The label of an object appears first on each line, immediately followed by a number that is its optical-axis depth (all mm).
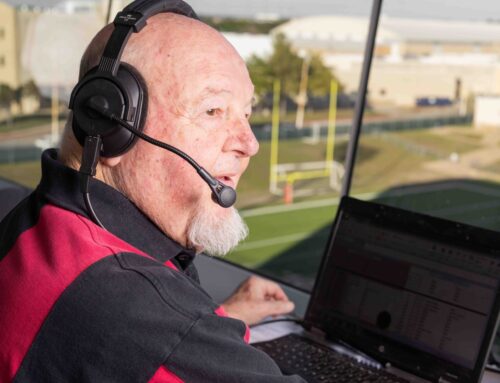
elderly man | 848
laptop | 1360
